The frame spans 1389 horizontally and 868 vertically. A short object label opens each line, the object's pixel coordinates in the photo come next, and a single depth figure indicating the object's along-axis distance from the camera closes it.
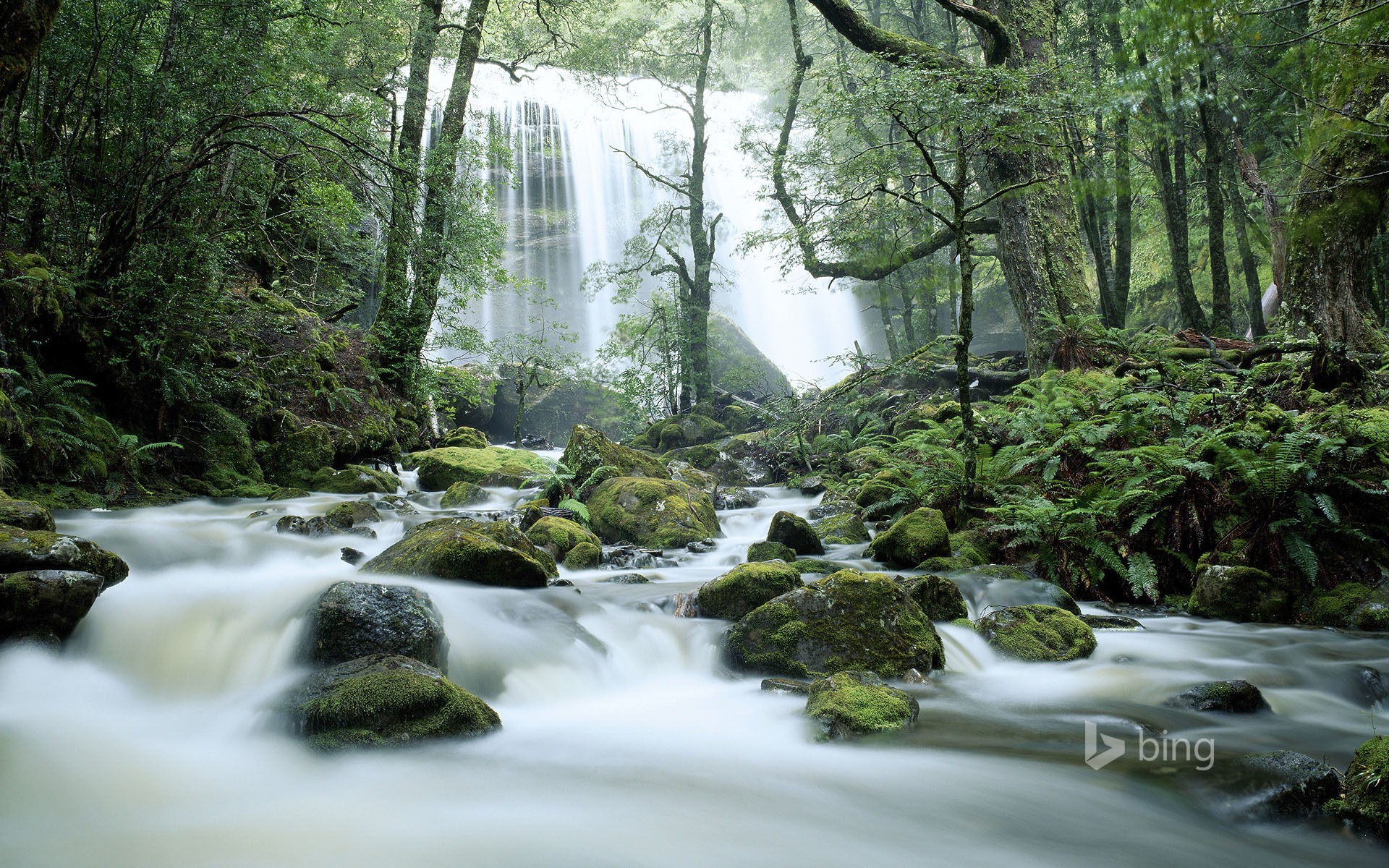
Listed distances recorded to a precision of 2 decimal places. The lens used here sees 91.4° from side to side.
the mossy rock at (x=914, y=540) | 6.34
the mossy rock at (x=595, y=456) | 9.77
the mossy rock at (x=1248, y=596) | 4.70
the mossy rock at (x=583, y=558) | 6.81
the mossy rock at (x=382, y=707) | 2.79
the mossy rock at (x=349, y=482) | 9.01
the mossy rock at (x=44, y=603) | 3.15
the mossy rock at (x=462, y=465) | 10.46
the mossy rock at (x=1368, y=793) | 2.02
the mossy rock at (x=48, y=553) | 3.23
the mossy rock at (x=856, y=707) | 3.10
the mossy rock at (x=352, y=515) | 6.83
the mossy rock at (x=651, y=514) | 8.38
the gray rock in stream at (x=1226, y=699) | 3.32
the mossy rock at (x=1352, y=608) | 4.36
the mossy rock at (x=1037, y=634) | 4.23
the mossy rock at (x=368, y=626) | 3.41
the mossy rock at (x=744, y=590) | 4.82
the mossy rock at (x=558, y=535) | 7.08
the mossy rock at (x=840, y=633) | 3.91
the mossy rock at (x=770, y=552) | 6.64
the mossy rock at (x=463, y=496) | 9.45
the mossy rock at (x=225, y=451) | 7.84
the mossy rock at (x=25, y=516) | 3.81
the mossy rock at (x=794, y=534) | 7.17
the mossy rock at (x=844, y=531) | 7.96
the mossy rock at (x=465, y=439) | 13.23
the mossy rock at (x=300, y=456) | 8.81
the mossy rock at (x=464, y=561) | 5.01
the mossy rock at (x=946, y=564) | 5.98
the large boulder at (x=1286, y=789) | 2.18
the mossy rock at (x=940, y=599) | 4.75
